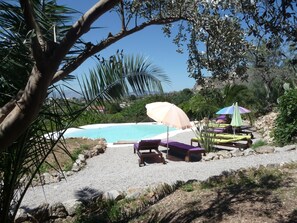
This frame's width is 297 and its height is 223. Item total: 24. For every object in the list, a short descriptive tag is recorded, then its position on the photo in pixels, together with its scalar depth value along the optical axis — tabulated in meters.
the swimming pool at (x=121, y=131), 14.23
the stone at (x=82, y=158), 7.60
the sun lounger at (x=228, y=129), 10.67
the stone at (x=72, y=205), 4.35
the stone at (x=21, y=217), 4.07
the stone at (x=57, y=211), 4.31
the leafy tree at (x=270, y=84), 14.41
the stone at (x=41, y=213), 4.24
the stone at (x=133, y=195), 4.49
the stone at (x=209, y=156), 7.05
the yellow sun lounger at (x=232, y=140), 8.41
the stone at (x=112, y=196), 4.54
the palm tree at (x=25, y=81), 1.80
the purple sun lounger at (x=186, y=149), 7.35
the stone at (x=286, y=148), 6.55
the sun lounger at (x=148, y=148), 7.35
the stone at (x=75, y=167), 6.85
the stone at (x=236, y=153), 6.99
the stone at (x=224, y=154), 7.01
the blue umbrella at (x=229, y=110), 10.82
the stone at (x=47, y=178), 6.00
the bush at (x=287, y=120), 7.30
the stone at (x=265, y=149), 6.69
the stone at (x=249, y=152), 6.88
